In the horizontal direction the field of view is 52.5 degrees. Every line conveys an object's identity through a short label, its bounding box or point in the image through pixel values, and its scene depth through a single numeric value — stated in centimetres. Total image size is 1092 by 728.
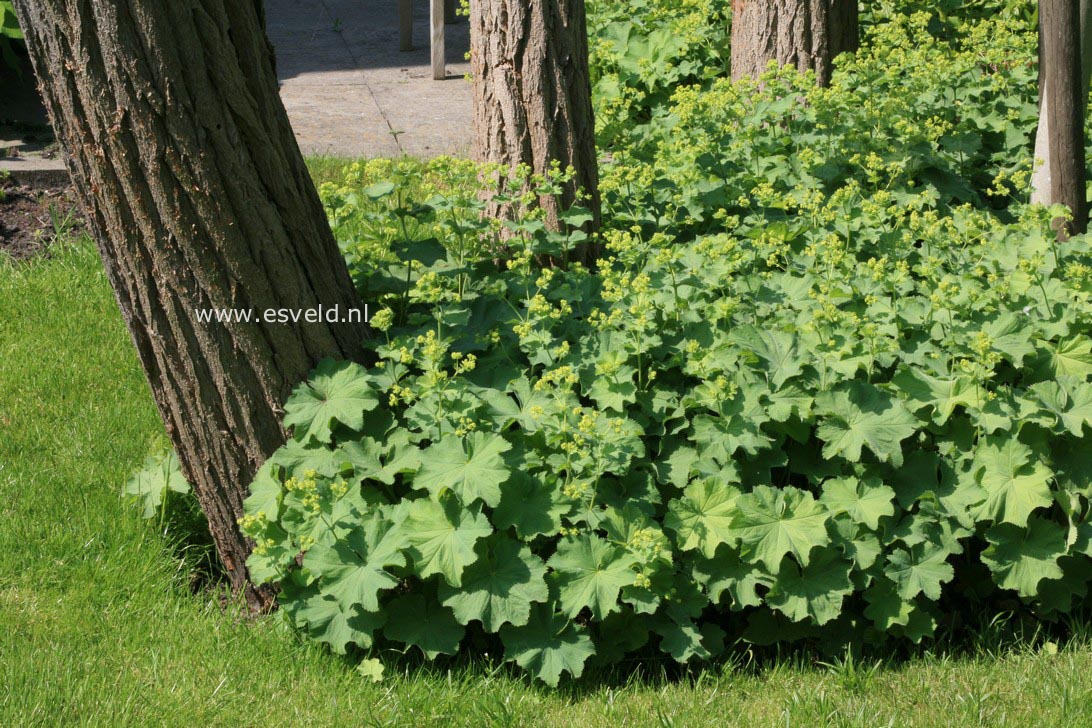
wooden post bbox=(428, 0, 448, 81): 800
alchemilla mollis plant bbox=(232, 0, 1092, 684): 308
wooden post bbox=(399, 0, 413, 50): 914
